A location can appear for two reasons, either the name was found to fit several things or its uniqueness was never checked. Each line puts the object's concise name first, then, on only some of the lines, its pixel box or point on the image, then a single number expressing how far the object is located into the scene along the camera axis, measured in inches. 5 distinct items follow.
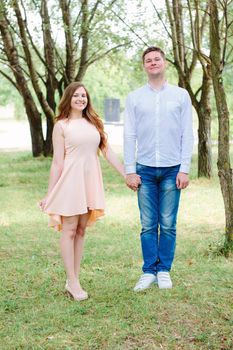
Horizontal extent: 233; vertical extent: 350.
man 192.9
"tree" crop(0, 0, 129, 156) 620.0
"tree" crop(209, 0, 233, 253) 252.4
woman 189.8
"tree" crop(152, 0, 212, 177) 513.0
